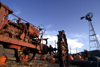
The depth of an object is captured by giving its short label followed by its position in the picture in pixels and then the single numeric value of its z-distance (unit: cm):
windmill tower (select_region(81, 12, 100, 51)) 3034
